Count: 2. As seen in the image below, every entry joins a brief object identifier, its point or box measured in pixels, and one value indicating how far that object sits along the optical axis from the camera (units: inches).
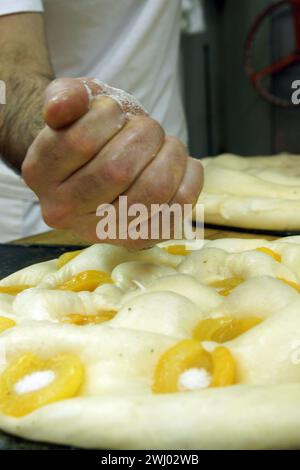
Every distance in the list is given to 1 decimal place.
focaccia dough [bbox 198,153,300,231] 31.2
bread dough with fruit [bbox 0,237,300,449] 18.0
